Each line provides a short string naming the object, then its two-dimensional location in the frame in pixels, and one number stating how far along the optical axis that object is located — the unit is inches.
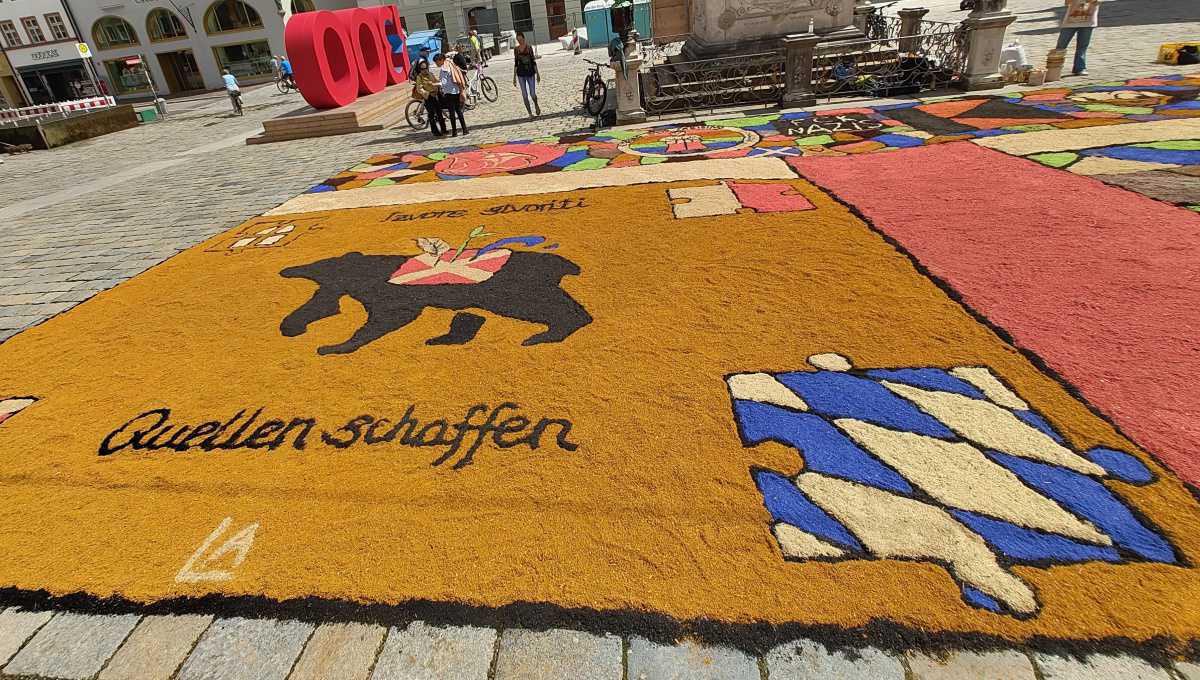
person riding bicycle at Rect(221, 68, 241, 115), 850.8
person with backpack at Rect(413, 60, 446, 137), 503.2
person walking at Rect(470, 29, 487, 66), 1032.8
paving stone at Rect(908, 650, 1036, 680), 80.2
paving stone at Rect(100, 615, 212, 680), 93.6
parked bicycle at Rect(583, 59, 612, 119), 502.3
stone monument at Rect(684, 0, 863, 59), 528.4
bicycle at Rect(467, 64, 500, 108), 720.3
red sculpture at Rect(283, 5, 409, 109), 583.5
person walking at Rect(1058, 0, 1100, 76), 428.5
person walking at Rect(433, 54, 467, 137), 494.9
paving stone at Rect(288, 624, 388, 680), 90.6
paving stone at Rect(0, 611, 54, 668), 99.6
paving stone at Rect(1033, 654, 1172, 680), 78.2
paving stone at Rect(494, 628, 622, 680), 87.4
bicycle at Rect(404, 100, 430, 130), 576.4
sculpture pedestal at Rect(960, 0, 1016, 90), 428.1
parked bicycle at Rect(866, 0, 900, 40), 618.2
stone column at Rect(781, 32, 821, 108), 452.1
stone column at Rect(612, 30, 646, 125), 462.9
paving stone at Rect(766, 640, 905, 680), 82.5
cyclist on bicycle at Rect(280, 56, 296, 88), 1094.4
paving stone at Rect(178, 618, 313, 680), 92.3
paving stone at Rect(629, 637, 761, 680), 85.0
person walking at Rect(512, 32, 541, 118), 527.5
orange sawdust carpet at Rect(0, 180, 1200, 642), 95.5
